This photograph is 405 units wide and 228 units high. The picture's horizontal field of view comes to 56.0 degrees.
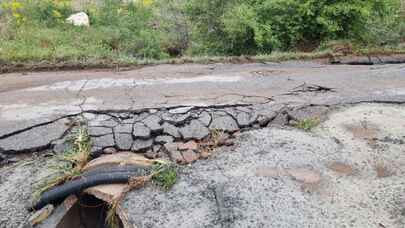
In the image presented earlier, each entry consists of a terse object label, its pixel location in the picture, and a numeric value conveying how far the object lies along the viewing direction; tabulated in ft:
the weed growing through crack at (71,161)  10.62
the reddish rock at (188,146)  12.03
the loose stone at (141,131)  12.44
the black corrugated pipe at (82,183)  10.19
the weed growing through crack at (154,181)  9.84
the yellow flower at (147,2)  31.27
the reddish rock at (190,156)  11.57
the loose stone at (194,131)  12.56
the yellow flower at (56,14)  28.74
